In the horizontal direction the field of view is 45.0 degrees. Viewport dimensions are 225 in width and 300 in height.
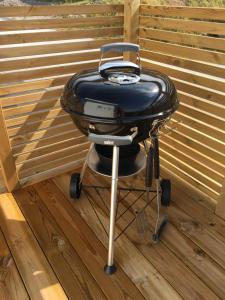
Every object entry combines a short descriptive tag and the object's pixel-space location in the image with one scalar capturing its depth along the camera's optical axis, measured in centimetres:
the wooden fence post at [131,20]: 195
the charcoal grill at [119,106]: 115
